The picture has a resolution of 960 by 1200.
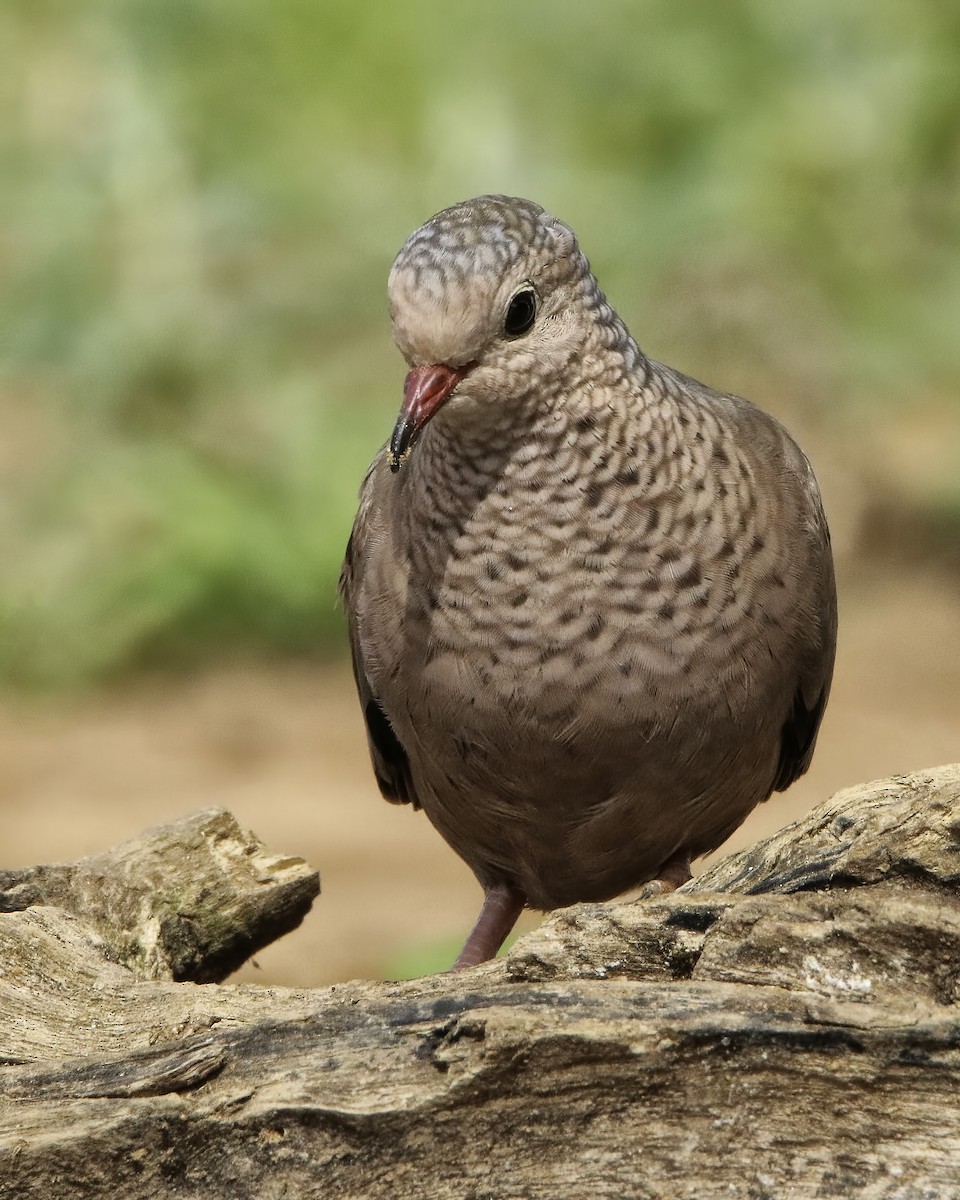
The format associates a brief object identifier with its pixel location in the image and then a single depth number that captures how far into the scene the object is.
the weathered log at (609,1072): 5.62
